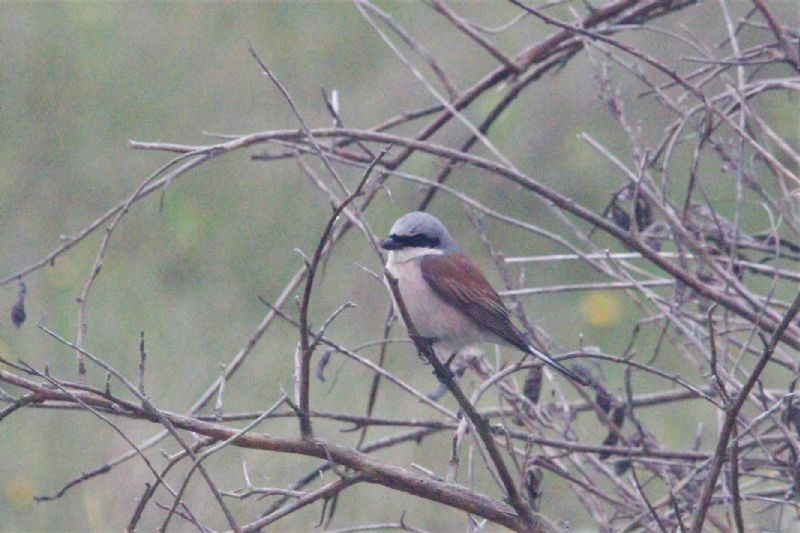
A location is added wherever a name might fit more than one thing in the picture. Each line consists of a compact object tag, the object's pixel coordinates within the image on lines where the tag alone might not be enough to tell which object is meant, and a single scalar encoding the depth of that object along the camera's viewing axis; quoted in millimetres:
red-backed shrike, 7965
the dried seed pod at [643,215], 7223
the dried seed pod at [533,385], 6852
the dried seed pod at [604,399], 6793
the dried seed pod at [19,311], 6066
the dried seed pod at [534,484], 5129
